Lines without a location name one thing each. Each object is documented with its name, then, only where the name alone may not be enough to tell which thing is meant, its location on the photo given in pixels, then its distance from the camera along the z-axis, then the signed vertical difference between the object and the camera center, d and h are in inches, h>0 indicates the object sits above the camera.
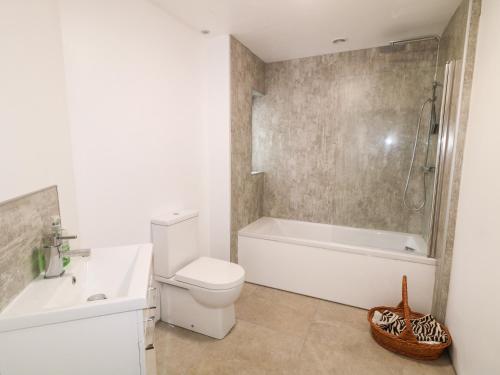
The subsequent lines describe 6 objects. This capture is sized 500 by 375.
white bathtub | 86.4 -40.7
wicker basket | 68.3 -50.3
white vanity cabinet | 30.6 -22.6
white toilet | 74.2 -36.9
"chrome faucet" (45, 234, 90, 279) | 44.2 -18.0
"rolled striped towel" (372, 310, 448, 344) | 70.7 -49.1
